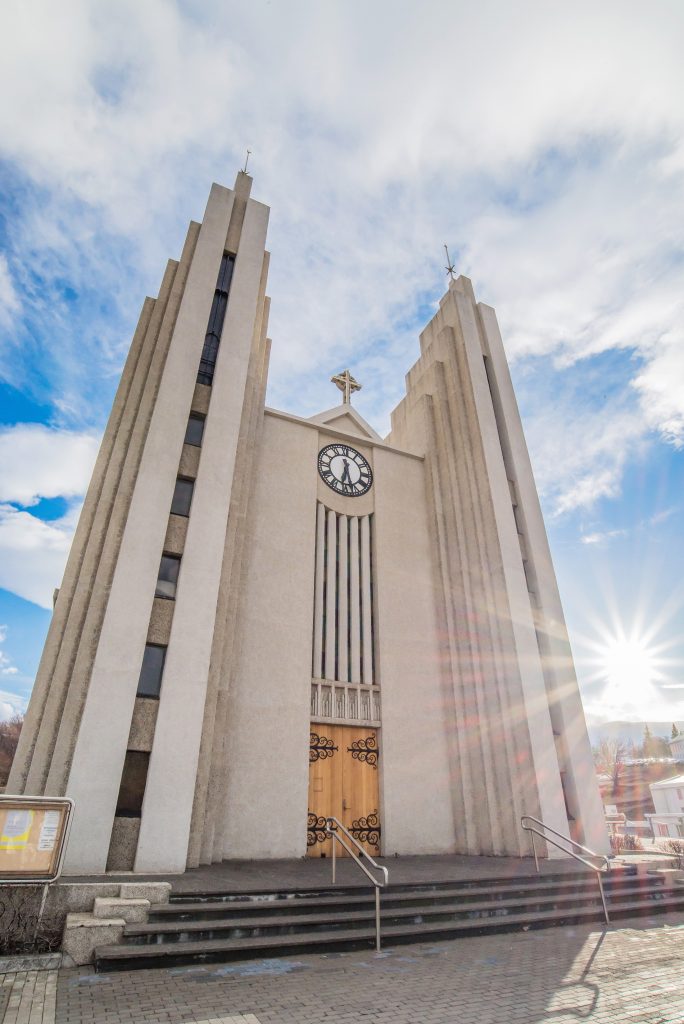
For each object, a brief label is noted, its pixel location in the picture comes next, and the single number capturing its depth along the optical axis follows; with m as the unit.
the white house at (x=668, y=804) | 37.12
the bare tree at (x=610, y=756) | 57.41
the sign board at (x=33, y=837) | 5.04
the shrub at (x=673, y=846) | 15.12
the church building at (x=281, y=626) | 8.11
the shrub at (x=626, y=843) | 15.34
